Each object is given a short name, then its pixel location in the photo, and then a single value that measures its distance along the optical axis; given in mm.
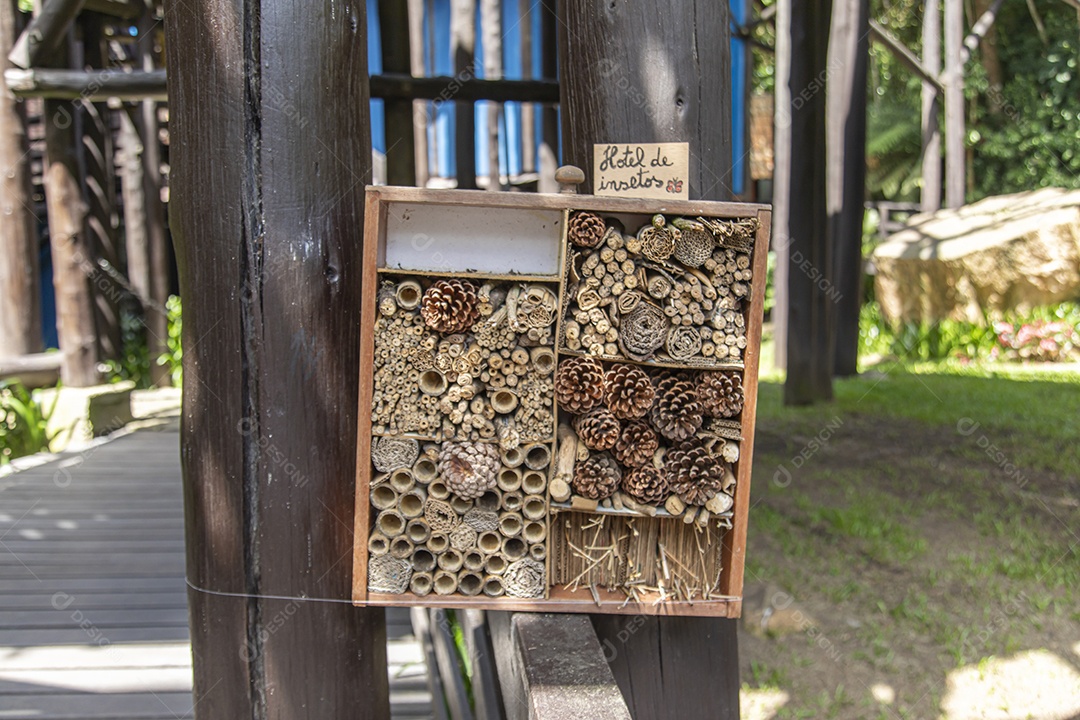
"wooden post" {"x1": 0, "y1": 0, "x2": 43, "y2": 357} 6820
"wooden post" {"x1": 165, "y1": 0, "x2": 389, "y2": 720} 1924
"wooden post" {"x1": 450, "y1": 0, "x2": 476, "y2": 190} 5742
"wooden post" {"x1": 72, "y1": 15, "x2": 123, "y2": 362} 8516
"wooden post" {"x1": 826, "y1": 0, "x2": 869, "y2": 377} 8281
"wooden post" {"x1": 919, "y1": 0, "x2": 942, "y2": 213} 12344
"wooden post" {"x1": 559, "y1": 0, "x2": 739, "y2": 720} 2102
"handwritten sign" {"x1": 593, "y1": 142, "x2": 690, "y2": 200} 1986
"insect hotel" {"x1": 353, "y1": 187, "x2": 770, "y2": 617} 1822
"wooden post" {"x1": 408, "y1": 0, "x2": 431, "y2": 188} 7977
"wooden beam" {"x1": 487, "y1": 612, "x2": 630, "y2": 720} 1646
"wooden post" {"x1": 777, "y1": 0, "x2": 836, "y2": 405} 6855
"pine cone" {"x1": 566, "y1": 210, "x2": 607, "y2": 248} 1801
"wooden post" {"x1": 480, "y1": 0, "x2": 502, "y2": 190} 7109
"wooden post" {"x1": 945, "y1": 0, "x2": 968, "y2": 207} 11539
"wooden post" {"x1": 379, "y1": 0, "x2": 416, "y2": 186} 5297
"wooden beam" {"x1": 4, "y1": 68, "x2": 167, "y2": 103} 5832
